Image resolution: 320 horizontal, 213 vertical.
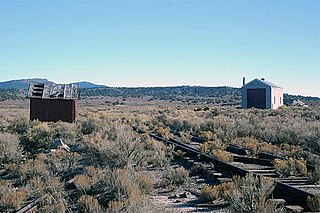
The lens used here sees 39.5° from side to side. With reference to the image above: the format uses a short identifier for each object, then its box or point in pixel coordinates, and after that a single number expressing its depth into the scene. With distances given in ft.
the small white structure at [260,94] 198.43
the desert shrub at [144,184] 35.09
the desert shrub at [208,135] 80.90
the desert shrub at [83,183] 34.90
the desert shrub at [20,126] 94.22
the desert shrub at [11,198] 31.12
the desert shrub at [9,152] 52.80
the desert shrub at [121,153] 45.50
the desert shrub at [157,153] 51.26
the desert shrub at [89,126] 92.81
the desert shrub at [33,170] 41.73
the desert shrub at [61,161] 45.78
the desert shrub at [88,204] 27.71
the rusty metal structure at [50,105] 118.62
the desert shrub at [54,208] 27.40
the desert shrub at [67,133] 75.84
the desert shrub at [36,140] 66.87
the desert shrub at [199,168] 45.70
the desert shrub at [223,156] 51.16
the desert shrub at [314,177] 37.40
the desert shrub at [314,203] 26.21
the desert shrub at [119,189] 29.36
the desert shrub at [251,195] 24.40
